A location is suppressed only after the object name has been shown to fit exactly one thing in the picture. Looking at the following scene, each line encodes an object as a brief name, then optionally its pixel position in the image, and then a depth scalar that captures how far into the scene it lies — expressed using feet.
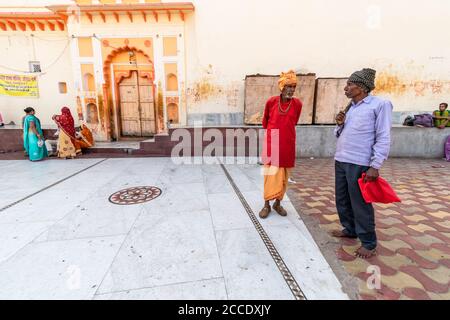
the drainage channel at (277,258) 6.32
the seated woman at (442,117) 23.72
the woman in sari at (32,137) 22.00
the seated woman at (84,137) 24.75
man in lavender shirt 7.01
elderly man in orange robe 9.88
